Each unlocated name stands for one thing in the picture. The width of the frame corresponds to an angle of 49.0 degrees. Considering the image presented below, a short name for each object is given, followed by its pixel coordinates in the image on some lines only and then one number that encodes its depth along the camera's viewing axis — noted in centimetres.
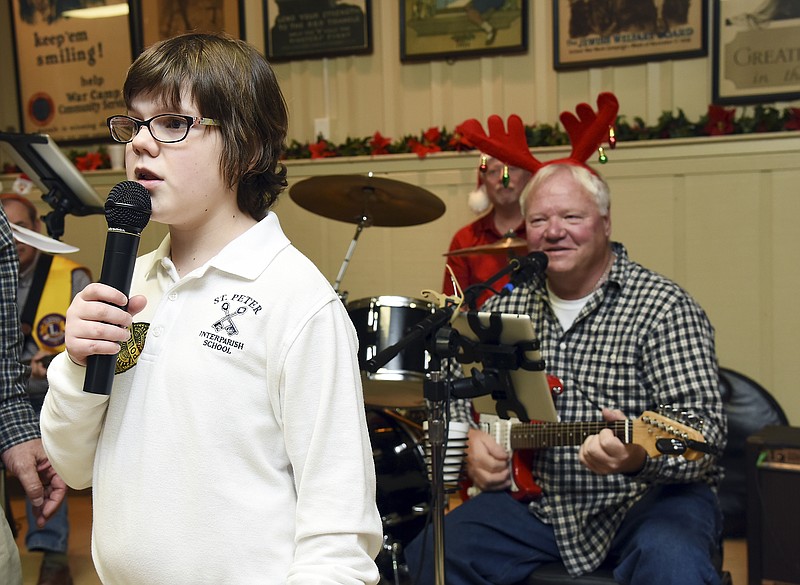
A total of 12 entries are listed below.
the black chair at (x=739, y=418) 319
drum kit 280
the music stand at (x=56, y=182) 267
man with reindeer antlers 223
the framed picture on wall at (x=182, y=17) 511
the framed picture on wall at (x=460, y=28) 456
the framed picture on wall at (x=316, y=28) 488
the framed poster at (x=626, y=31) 426
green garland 404
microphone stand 206
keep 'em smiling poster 542
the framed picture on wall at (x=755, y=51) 410
